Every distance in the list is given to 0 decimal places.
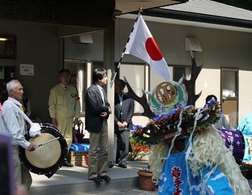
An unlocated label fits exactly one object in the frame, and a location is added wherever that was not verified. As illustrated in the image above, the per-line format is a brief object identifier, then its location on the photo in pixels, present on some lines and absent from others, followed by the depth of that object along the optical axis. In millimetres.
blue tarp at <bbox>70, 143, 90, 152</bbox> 10266
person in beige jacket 9977
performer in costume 4047
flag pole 9202
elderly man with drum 6086
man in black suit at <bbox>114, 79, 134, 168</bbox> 10227
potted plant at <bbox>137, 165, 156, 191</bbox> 8789
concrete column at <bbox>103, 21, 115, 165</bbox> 9789
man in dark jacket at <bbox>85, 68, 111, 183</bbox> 8367
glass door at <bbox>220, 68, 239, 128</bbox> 15375
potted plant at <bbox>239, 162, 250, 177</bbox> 9547
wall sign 11344
